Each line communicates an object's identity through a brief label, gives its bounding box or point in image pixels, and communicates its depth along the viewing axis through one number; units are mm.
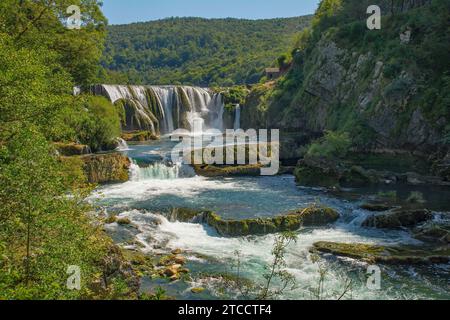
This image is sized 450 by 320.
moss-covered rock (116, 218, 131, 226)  20578
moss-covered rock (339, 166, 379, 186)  28734
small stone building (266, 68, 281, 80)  72131
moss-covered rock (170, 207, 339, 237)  19828
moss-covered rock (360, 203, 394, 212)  21922
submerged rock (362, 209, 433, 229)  19984
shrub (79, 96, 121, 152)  34875
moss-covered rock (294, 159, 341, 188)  29194
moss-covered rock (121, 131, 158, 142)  50125
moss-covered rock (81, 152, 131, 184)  29406
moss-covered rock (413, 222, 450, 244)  17734
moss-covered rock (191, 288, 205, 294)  13734
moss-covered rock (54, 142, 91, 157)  31808
